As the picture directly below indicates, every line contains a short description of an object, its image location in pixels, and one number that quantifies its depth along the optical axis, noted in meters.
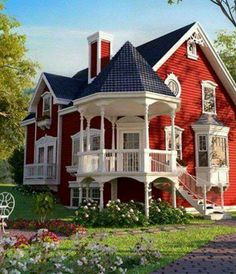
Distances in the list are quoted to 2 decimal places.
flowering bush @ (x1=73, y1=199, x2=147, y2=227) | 14.84
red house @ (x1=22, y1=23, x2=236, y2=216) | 16.89
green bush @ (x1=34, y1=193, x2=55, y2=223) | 13.98
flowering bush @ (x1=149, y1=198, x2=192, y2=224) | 15.95
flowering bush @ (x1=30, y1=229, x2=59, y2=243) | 6.56
